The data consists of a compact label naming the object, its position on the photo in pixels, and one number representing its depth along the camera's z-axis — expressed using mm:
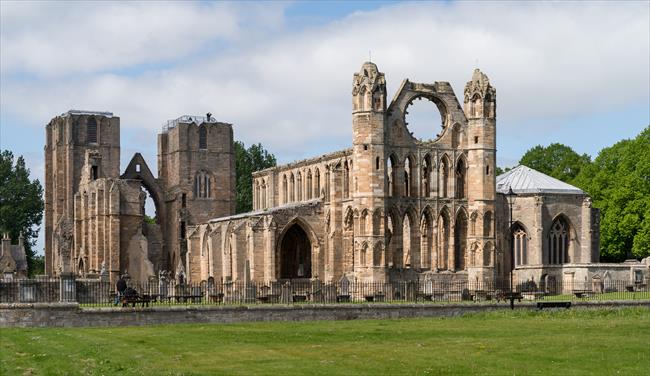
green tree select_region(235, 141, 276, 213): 136875
